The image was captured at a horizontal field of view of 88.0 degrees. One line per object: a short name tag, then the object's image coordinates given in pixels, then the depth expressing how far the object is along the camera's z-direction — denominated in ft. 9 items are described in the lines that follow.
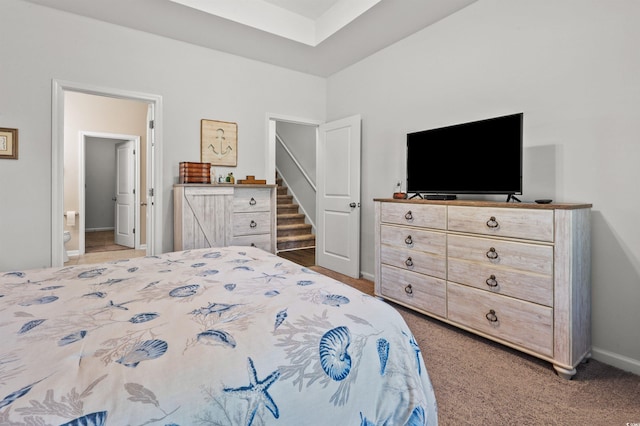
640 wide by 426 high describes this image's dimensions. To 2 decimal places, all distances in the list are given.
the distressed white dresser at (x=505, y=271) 6.40
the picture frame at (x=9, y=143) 9.09
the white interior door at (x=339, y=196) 13.19
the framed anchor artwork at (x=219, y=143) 12.22
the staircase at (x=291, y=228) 18.45
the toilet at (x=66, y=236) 14.66
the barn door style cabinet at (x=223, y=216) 10.66
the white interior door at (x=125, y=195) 18.86
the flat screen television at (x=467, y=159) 7.78
